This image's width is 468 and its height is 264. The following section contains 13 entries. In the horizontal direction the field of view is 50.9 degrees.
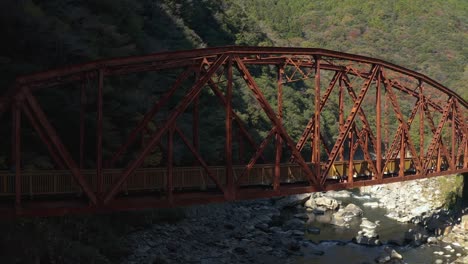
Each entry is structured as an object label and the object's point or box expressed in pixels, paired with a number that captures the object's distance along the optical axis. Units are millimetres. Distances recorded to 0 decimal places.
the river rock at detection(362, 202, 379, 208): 51116
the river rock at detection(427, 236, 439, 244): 35125
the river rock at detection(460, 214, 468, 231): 38172
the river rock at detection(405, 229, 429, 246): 35138
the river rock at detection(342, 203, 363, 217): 44500
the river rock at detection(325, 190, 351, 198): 57091
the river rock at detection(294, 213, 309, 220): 42775
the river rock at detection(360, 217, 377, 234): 37906
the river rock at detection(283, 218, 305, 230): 38744
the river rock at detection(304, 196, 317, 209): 47594
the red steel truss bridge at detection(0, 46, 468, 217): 16562
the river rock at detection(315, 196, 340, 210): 47478
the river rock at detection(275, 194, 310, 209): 47784
